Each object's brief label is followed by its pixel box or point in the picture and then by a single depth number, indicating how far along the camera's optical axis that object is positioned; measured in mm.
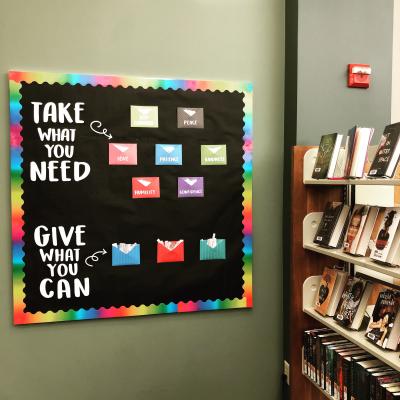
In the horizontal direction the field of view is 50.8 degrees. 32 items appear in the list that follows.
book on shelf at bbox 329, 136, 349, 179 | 1859
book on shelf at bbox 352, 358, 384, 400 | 1646
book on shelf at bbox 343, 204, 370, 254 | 1716
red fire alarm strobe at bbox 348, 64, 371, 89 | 2207
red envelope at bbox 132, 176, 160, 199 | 2143
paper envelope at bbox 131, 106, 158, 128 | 2127
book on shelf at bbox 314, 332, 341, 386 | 1950
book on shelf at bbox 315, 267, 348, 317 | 1900
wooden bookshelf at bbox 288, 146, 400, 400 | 2062
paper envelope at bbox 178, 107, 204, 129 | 2180
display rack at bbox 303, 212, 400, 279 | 1487
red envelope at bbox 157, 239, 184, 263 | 2178
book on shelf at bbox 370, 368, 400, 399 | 1567
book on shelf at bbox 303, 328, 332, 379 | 2037
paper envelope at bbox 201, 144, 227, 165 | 2211
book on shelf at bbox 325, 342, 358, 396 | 1848
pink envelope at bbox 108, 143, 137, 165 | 2109
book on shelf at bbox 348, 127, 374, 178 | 1698
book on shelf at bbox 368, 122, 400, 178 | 1499
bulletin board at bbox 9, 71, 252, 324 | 2031
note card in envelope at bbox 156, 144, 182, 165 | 2158
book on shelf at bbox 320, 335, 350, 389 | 1908
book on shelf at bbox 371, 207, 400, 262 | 1530
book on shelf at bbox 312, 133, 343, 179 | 1836
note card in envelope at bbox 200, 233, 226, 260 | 2225
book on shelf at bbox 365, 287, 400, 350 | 1515
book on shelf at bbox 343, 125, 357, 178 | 1728
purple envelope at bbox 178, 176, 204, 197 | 2189
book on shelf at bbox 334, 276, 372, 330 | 1727
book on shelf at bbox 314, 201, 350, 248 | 1886
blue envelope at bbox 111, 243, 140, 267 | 2125
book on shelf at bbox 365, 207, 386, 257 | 1618
